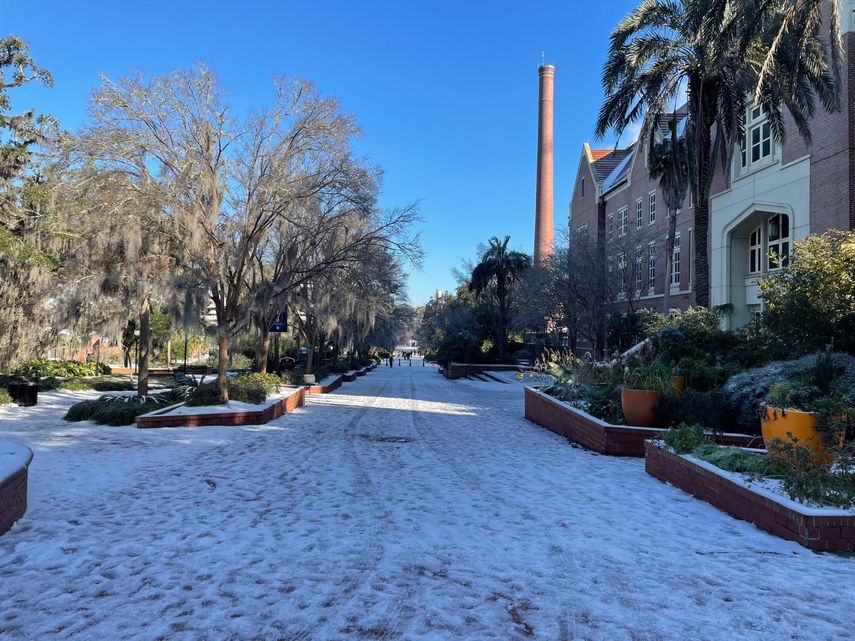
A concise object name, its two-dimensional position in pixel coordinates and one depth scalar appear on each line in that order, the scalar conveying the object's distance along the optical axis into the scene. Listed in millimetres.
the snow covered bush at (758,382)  8852
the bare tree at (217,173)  13008
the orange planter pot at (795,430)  6336
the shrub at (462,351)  43875
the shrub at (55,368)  23188
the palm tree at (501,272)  42062
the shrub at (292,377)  23380
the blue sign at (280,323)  21719
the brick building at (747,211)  20922
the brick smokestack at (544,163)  58750
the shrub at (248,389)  14750
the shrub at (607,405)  10430
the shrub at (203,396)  13984
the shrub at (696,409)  9234
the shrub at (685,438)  7137
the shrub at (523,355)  42156
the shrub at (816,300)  9990
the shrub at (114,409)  12742
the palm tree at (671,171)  21672
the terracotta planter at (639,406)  9539
